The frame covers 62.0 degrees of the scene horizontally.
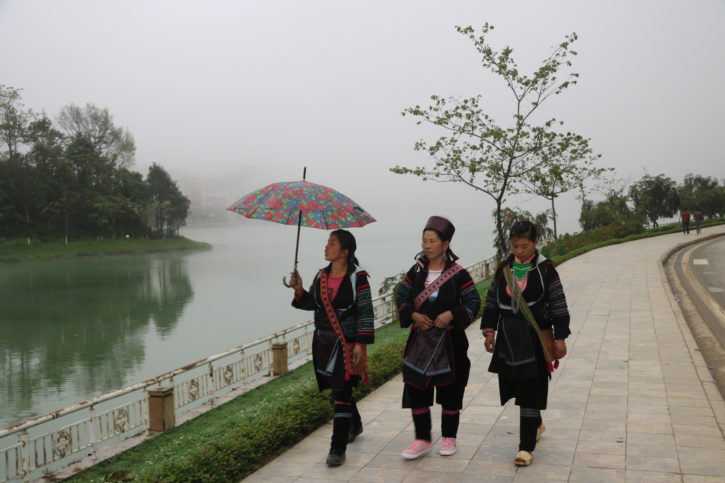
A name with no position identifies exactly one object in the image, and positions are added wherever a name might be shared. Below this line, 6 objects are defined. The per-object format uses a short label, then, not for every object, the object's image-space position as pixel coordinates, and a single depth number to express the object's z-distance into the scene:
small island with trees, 58.56
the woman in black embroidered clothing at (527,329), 4.08
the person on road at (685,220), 32.97
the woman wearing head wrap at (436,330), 4.12
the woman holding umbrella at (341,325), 4.29
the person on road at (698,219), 32.75
